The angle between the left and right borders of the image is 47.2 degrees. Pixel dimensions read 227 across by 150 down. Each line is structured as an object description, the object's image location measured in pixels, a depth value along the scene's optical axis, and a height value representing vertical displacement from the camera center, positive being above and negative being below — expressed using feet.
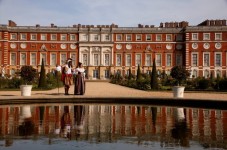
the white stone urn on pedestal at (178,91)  32.94 -1.69
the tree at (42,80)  52.06 -0.41
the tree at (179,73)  54.69 +0.99
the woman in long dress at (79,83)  33.35 -0.67
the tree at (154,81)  53.62 -0.68
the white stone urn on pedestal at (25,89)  33.06 -1.47
